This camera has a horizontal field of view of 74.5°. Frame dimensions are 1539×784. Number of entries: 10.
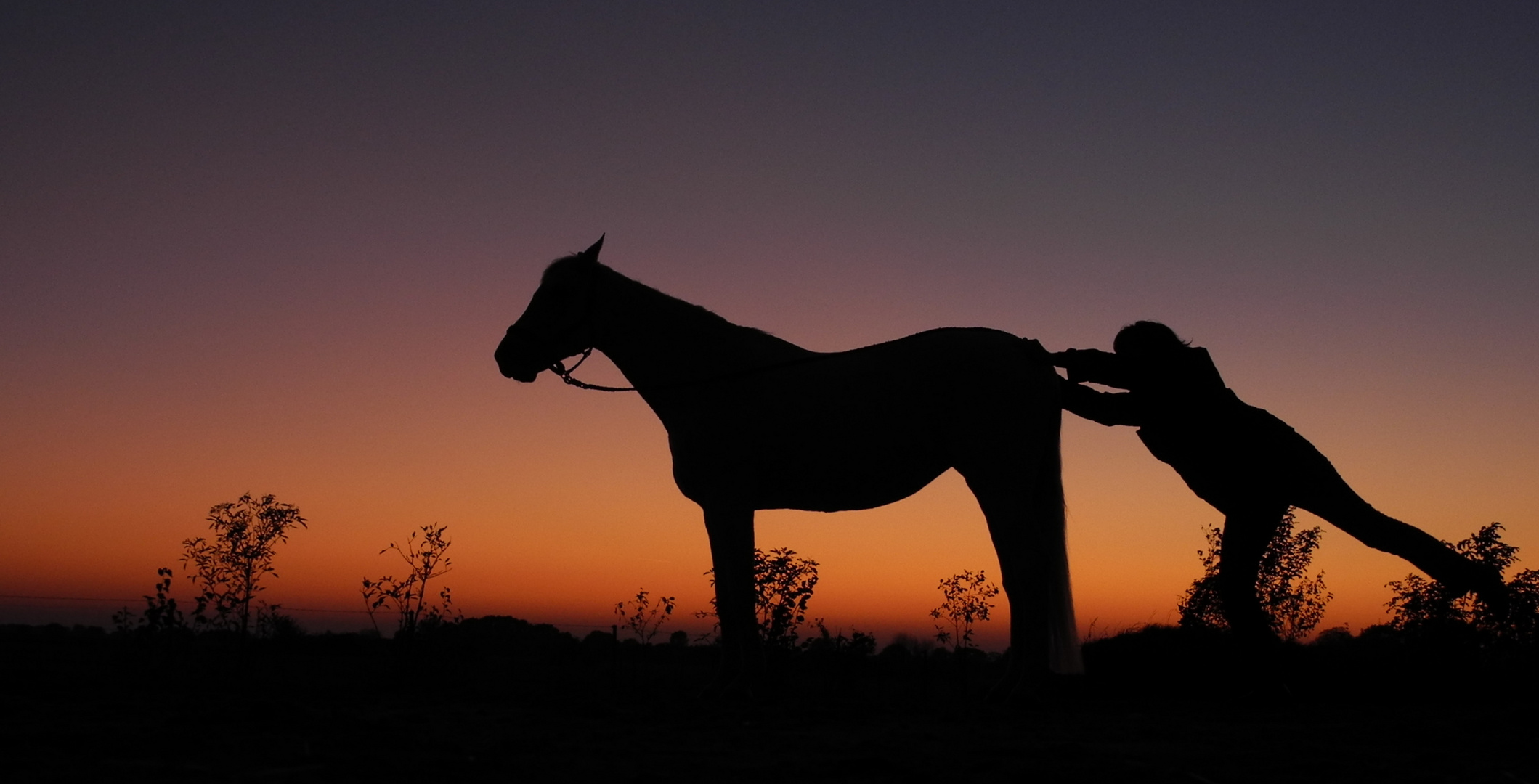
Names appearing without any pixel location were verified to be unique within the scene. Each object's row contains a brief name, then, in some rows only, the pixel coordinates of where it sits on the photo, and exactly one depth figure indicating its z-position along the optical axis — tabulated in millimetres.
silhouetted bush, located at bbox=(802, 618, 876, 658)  10258
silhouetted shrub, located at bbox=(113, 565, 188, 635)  8117
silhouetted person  6520
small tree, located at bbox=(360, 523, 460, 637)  9867
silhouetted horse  6477
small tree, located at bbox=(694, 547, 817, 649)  10312
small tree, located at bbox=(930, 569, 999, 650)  12680
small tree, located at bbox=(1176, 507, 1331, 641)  14039
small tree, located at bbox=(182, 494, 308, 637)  10250
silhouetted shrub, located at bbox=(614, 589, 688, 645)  10805
